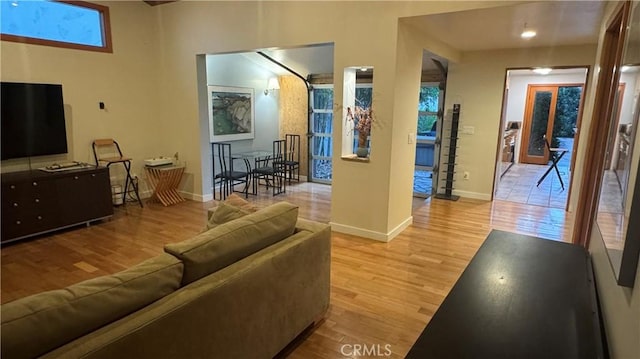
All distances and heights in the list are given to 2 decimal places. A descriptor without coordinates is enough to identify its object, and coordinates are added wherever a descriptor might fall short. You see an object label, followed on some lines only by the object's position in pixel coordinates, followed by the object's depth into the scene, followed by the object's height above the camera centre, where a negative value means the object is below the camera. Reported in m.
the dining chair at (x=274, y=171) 6.21 -0.90
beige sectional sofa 1.18 -0.74
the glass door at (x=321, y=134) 7.01 -0.28
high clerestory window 4.10 +1.09
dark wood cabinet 3.79 -0.96
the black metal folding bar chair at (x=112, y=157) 5.02 -0.60
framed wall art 6.25 +0.07
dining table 6.15 -0.66
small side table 5.46 -1.01
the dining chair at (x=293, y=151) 7.38 -0.66
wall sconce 7.15 +0.64
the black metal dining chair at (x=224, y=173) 5.84 -0.91
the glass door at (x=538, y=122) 9.34 +0.06
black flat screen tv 4.01 -0.09
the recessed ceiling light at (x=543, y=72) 8.68 +1.24
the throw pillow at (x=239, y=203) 2.55 -0.62
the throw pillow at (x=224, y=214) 2.26 -0.60
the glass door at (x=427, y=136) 6.25 -0.25
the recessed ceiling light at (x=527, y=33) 4.07 +1.05
